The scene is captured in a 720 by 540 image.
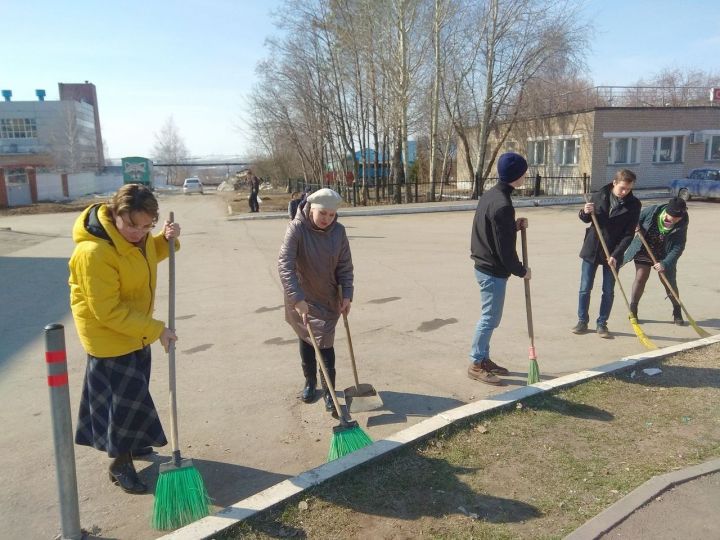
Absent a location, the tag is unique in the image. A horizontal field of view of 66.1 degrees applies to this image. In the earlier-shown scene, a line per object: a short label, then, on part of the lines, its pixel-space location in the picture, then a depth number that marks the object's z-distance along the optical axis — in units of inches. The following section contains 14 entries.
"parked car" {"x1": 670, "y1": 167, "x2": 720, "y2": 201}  879.1
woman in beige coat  148.6
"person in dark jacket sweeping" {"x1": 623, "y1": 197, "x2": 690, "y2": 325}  237.1
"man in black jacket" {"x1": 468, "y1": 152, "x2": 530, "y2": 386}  169.5
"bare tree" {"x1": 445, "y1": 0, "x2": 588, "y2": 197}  943.0
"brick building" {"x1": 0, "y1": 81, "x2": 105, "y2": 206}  2982.3
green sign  1897.1
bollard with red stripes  97.9
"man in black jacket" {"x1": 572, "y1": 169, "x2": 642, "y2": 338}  219.8
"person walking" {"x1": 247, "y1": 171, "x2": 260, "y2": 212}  894.4
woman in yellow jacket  111.3
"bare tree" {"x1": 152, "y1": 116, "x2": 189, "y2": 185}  3786.9
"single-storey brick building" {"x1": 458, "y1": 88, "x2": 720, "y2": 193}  1051.3
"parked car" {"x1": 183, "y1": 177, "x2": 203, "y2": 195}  2000.2
